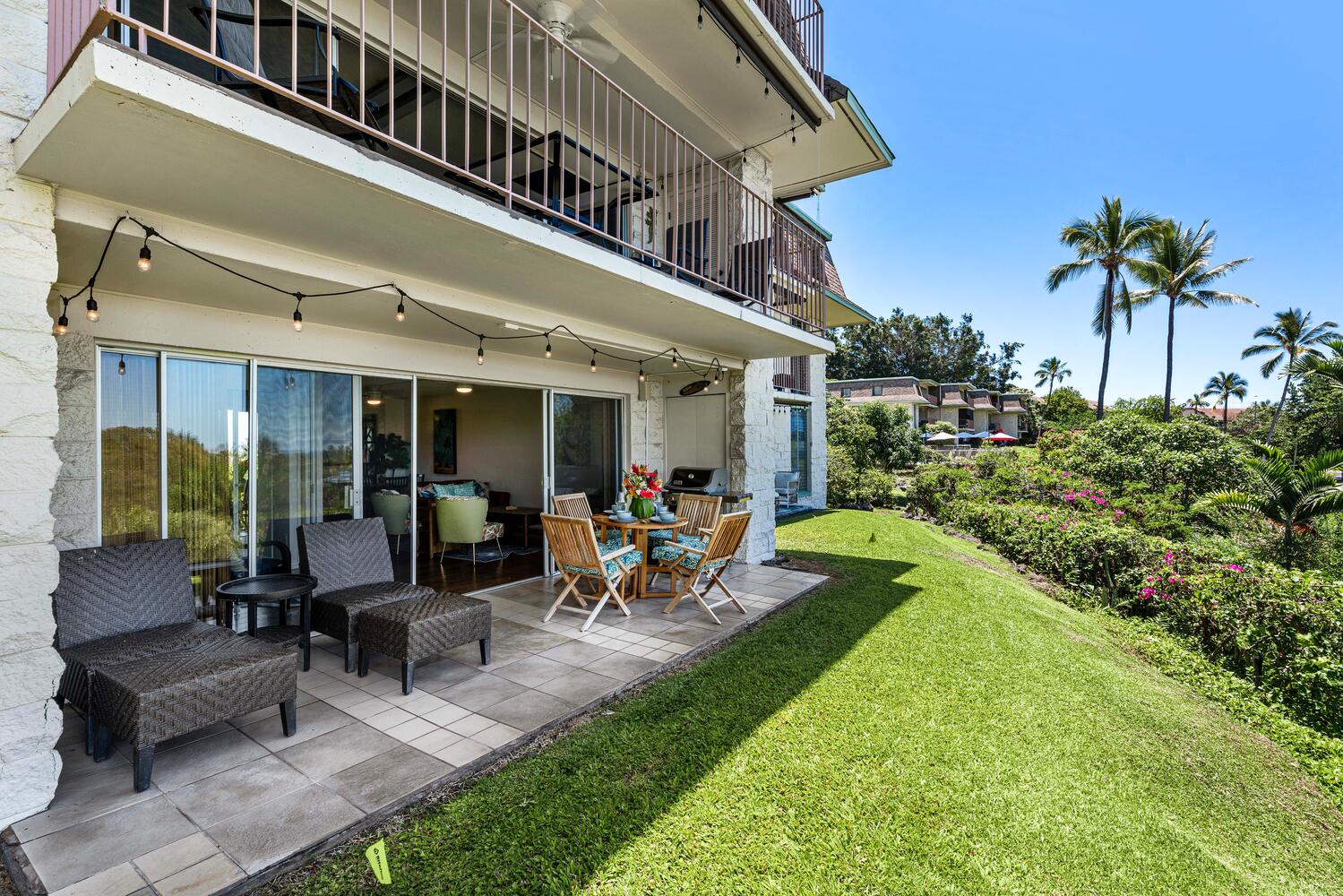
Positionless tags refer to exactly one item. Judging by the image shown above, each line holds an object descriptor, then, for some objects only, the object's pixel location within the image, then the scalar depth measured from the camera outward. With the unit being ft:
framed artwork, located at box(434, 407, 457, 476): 35.12
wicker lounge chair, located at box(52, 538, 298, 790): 8.34
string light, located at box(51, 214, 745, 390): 9.55
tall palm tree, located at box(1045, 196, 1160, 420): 61.72
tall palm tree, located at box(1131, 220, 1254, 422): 65.67
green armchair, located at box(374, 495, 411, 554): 18.79
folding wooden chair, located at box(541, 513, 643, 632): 16.31
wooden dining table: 19.16
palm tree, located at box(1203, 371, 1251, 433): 133.39
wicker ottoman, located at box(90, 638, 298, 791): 8.20
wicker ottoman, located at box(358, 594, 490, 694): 11.82
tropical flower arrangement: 19.38
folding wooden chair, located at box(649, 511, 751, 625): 17.58
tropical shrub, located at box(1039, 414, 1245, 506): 30.22
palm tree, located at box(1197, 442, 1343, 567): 21.06
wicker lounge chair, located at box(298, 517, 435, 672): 12.89
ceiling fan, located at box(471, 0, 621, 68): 15.99
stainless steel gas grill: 24.80
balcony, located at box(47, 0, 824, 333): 8.41
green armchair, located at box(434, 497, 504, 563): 23.71
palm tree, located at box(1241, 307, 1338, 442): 83.05
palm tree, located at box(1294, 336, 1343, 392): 46.65
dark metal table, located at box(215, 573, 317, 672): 11.91
